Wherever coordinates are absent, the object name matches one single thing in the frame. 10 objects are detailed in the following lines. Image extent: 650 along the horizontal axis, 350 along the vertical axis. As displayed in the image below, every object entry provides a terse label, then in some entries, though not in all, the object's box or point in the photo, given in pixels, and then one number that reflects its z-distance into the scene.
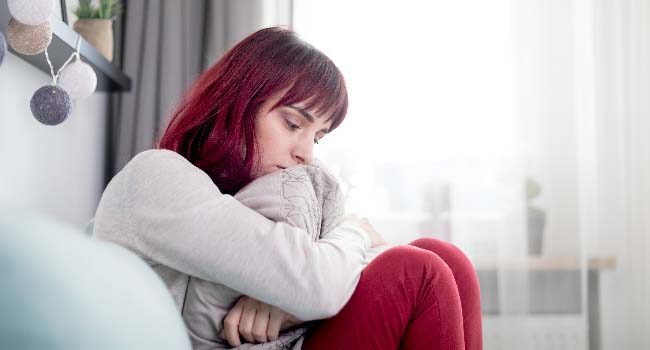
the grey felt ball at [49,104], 1.25
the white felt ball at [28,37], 1.16
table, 2.36
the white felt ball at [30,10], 1.10
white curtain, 2.37
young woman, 0.80
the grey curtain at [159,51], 2.35
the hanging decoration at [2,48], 0.96
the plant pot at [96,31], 1.85
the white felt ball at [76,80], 1.42
